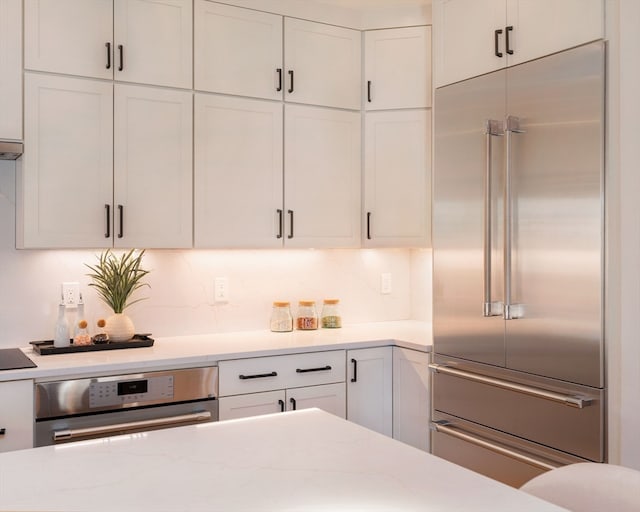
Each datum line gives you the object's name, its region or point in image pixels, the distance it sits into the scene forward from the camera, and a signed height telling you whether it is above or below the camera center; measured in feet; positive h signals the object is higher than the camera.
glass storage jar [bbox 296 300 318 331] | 11.53 -1.05
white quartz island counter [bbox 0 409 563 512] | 3.44 -1.27
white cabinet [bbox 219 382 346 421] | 9.30 -2.12
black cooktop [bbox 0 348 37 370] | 8.08 -1.32
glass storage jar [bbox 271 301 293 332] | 11.30 -1.05
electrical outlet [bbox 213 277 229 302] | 11.23 -0.55
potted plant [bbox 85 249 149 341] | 9.65 -0.44
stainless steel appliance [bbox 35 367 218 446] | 8.08 -1.90
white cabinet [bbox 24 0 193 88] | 8.82 +3.06
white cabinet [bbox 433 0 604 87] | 7.89 +2.96
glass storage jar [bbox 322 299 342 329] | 11.89 -1.05
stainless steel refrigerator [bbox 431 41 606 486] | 7.72 -0.13
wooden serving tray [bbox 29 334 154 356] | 9.02 -1.26
